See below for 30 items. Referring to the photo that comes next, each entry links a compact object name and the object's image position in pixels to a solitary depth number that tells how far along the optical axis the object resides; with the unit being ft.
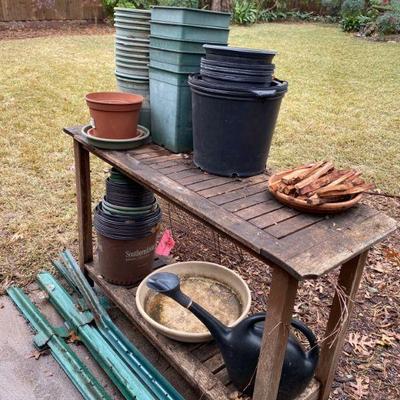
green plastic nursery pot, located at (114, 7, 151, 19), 5.64
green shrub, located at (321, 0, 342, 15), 49.26
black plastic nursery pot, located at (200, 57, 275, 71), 4.40
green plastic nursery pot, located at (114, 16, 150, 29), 5.66
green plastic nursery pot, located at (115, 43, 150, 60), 5.78
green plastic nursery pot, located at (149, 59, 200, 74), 5.22
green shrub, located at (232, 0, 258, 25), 41.29
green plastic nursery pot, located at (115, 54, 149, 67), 5.84
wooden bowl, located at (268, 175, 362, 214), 4.09
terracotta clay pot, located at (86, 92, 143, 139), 5.47
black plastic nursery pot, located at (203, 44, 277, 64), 4.37
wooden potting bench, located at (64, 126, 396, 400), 3.69
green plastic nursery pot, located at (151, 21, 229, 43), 5.07
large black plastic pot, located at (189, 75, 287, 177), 4.42
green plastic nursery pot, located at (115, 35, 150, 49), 5.72
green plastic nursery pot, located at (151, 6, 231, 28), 5.02
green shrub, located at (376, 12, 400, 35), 35.29
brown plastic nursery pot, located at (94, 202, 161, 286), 6.47
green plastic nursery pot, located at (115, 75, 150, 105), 6.02
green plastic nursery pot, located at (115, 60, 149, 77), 5.91
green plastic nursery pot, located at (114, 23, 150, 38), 5.70
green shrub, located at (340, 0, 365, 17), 41.52
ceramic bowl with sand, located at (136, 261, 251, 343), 5.62
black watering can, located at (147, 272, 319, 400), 4.64
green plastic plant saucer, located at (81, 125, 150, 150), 5.62
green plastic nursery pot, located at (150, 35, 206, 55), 5.13
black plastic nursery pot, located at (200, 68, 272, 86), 4.38
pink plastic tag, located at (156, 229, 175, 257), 7.78
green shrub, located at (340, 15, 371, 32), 39.70
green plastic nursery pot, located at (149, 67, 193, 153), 5.37
